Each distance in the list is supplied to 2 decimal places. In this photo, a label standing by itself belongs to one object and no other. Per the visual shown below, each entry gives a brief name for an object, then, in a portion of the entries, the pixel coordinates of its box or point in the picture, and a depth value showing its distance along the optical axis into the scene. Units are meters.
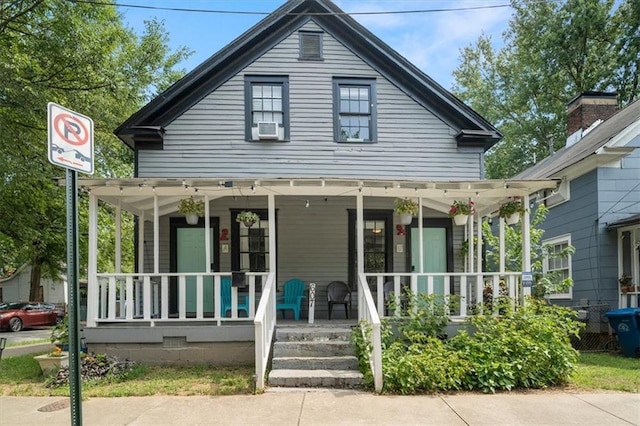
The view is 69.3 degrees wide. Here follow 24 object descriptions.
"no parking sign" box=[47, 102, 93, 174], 3.19
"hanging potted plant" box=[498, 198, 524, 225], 7.92
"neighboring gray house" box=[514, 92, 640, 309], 9.97
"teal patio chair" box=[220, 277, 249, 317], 9.02
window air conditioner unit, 9.91
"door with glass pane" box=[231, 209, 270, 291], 10.05
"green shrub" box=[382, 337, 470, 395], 5.96
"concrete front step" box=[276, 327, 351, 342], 7.33
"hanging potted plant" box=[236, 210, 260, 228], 8.29
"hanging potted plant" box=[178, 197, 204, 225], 7.98
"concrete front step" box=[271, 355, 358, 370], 6.69
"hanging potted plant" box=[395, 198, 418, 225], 8.08
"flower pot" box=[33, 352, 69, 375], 6.93
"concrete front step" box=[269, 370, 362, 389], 6.24
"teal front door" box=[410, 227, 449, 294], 10.30
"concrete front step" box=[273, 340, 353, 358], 6.98
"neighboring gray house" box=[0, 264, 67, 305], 31.62
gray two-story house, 9.99
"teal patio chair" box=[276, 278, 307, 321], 9.63
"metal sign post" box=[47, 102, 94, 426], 3.12
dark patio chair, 9.41
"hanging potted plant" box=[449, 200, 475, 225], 8.09
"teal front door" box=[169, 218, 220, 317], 9.86
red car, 18.98
